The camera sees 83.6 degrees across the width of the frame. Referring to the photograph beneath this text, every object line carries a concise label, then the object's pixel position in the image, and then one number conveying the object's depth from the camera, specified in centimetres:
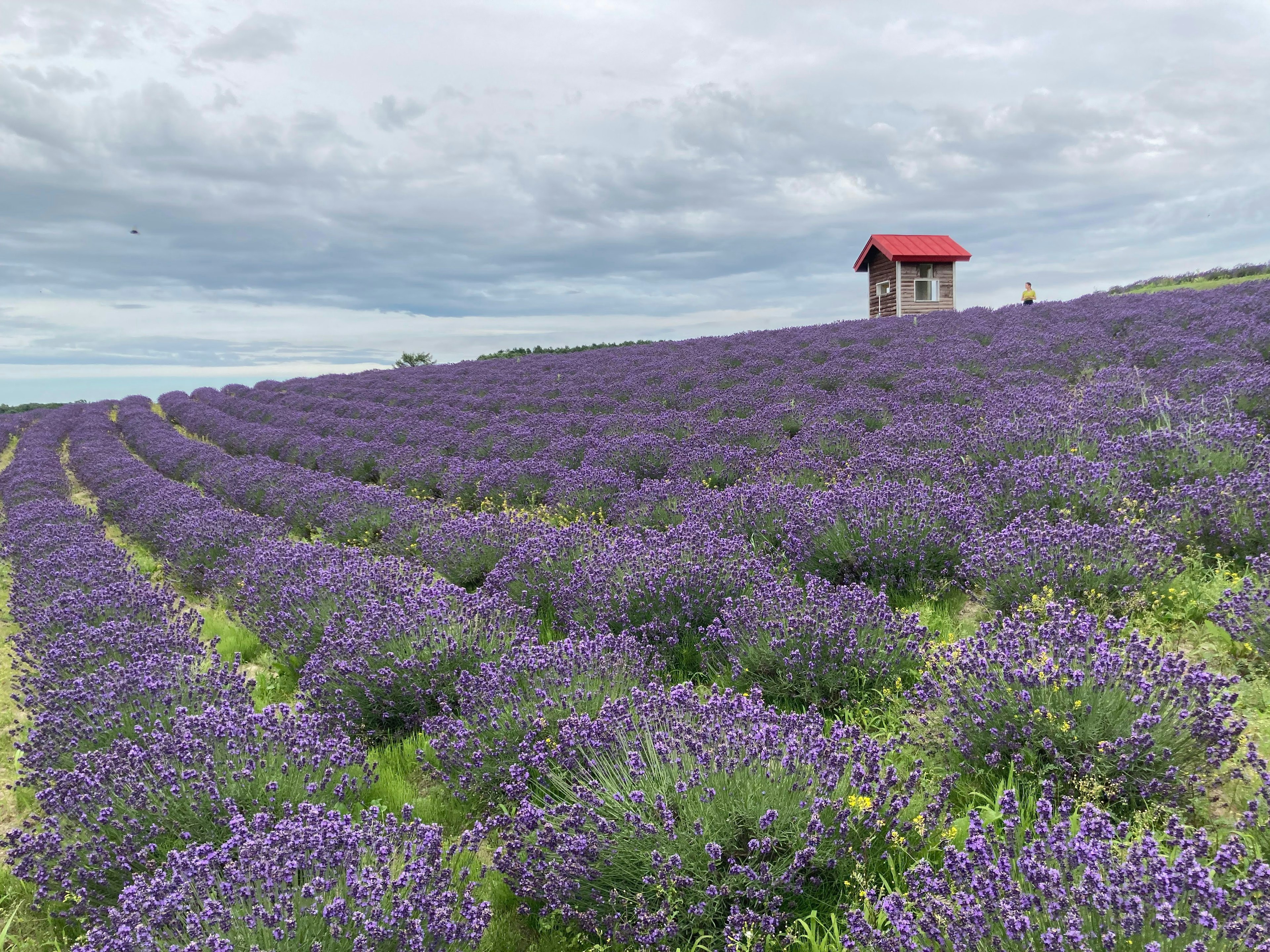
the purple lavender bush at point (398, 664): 393
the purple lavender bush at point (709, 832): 233
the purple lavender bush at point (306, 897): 201
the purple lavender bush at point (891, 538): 470
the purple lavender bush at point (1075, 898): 168
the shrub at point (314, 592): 472
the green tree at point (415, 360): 3434
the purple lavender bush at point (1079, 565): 390
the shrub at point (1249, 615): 329
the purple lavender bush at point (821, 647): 361
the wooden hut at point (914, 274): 2638
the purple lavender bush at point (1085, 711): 257
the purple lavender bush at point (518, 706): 315
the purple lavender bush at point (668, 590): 438
